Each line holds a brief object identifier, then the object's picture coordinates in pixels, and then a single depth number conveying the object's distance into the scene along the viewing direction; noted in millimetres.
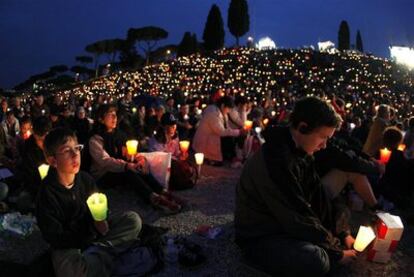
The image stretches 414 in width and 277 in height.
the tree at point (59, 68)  70125
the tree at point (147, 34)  50312
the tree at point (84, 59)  62594
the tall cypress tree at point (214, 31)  44469
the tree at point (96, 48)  53656
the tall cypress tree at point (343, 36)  52812
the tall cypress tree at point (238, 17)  46312
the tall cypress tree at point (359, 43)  67188
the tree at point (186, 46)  46938
